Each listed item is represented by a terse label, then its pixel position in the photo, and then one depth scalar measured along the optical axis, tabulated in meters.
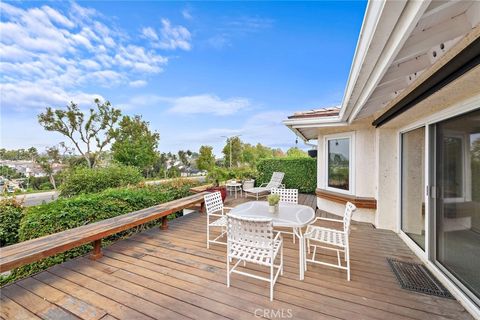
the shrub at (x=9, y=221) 3.82
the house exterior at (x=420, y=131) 1.24
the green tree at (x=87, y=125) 17.61
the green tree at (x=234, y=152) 21.28
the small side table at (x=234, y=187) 8.32
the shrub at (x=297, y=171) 8.52
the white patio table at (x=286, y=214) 2.55
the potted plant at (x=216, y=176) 8.72
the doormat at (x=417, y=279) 2.21
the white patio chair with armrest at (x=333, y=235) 2.52
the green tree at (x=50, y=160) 19.59
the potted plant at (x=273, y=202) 3.06
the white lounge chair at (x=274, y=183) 7.98
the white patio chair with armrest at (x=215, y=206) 3.38
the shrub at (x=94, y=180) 6.92
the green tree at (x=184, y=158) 33.03
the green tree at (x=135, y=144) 16.80
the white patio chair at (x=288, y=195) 4.16
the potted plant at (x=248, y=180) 8.51
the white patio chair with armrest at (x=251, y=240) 2.10
